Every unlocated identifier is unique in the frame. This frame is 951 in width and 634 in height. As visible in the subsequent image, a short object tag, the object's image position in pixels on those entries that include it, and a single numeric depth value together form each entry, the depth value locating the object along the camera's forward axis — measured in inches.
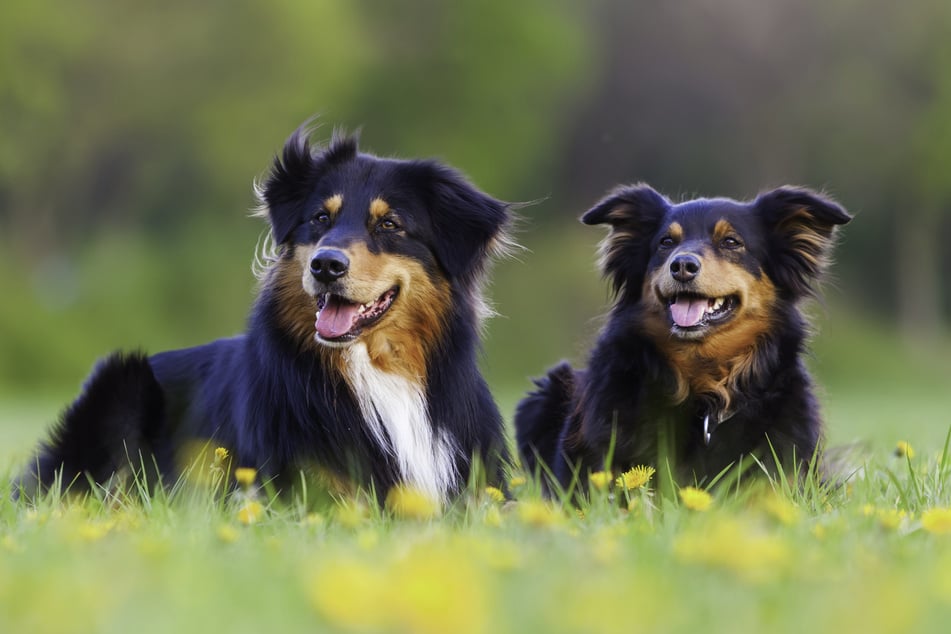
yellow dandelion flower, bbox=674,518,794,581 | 170.1
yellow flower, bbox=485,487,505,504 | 319.6
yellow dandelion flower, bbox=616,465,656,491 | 296.5
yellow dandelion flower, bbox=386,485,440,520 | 216.8
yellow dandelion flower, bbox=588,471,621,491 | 250.8
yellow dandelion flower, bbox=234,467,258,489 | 262.0
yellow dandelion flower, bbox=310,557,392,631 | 139.6
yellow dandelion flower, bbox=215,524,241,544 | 227.5
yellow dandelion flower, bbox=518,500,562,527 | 205.9
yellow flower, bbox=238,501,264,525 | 251.9
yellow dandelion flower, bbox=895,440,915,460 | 336.7
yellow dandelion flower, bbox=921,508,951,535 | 228.9
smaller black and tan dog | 385.4
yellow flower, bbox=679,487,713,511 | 237.5
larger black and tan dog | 357.4
